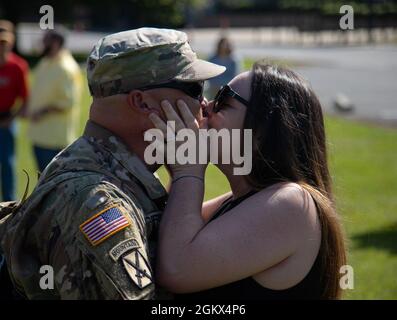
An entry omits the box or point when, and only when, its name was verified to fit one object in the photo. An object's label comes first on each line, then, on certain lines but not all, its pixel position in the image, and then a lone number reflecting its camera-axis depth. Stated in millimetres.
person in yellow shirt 8469
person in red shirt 8703
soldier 2334
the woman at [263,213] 2506
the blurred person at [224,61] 12023
